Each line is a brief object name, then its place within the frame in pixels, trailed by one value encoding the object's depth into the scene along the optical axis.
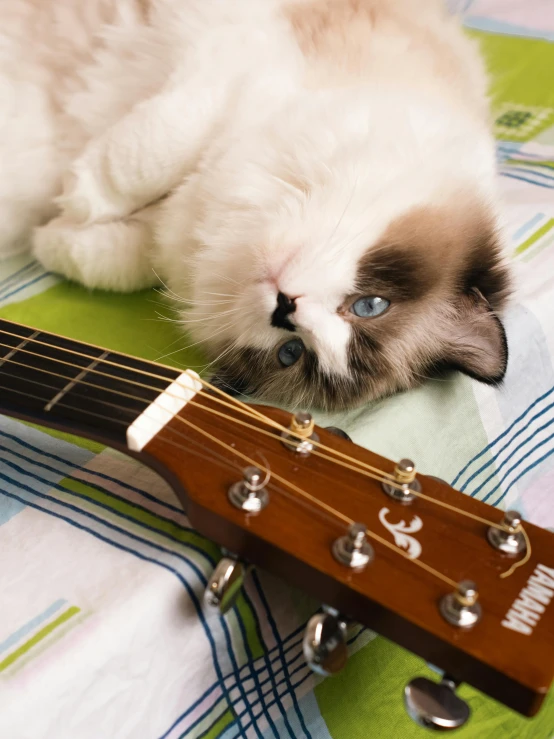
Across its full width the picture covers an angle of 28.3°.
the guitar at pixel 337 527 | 0.34
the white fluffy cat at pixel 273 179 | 0.47
